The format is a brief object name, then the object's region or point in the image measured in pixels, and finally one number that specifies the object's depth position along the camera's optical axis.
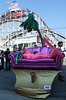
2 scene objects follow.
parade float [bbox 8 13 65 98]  1.70
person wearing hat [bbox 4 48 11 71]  4.22
